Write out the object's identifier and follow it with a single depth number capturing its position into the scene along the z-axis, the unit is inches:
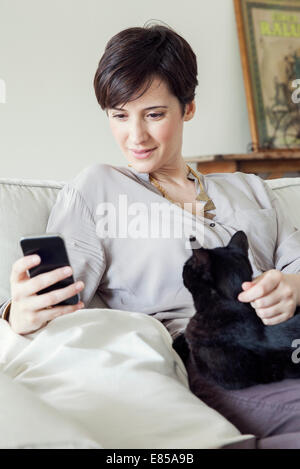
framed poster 115.8
